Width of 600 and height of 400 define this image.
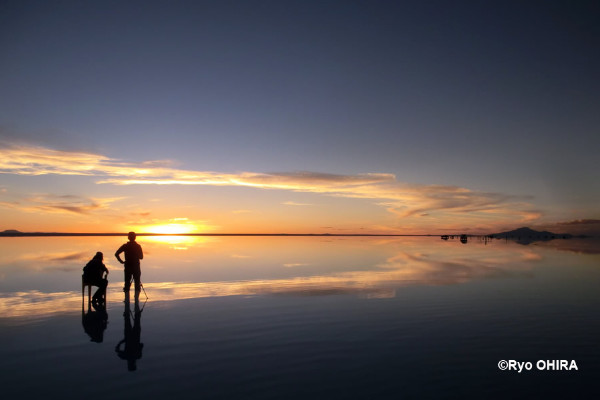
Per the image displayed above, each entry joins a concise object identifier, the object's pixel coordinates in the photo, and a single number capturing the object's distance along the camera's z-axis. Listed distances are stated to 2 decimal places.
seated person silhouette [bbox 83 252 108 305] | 19.66
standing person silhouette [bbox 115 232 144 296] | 19.51
